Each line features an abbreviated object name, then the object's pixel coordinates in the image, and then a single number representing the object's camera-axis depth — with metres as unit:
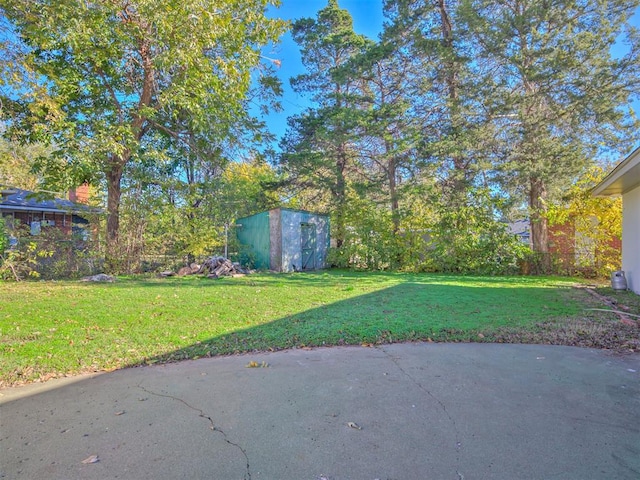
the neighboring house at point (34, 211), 14.68
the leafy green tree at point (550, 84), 10.76
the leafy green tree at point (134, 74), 8.59
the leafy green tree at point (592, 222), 10.64
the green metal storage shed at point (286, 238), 14.39
